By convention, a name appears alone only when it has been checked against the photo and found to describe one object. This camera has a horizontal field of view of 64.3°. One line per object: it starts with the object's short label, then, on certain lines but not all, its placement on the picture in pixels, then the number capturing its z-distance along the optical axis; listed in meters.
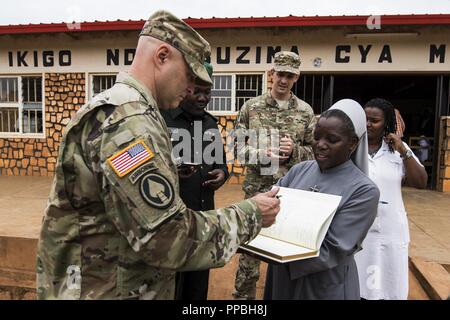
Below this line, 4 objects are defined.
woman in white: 2.21
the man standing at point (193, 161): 2.19
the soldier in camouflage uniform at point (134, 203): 0.98
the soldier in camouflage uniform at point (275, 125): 2.70
